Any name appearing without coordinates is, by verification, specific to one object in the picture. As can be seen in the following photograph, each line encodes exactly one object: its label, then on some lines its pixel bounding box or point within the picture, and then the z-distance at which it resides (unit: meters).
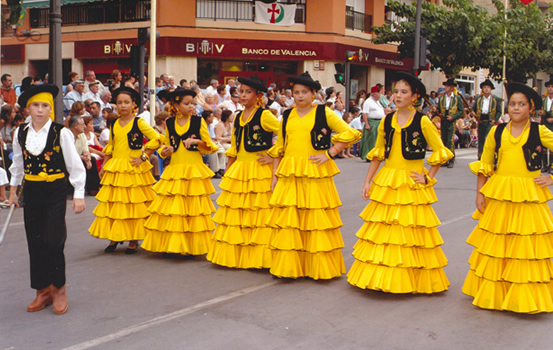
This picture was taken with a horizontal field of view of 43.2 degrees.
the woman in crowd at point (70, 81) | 17.62
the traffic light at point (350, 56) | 24.45
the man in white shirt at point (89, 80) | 18.52
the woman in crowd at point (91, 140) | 13.81
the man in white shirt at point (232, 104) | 19.74
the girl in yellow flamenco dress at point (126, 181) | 8.38
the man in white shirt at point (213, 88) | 21.81
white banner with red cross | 30.75
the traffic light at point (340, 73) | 25.75
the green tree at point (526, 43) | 34.06
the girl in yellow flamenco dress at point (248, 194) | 7.67
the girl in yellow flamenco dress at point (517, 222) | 6.05
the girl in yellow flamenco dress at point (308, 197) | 7.06
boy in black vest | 6.04
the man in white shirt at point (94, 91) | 17.84
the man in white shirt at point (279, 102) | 21.73
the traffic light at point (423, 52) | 23.53
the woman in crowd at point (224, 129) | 16.38
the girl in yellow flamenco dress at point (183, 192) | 8.14
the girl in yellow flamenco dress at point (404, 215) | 6.48
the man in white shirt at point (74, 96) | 16.87
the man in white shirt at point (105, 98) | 17.73
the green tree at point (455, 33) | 30.48
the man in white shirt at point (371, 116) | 19.84
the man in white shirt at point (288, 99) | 23.15
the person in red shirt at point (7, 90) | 17.31
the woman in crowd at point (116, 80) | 19.14
